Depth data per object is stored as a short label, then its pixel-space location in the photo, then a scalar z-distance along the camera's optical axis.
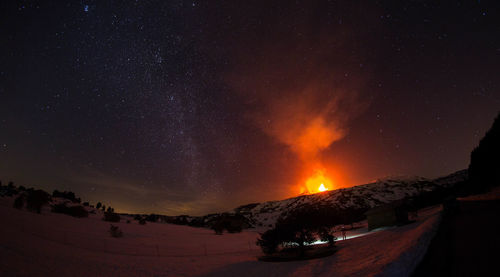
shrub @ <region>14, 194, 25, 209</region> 29.96
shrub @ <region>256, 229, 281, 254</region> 21.77
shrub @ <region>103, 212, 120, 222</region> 40.99
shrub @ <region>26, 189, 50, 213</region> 30.77
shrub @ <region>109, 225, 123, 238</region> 26.44
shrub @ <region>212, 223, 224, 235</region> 49.11
